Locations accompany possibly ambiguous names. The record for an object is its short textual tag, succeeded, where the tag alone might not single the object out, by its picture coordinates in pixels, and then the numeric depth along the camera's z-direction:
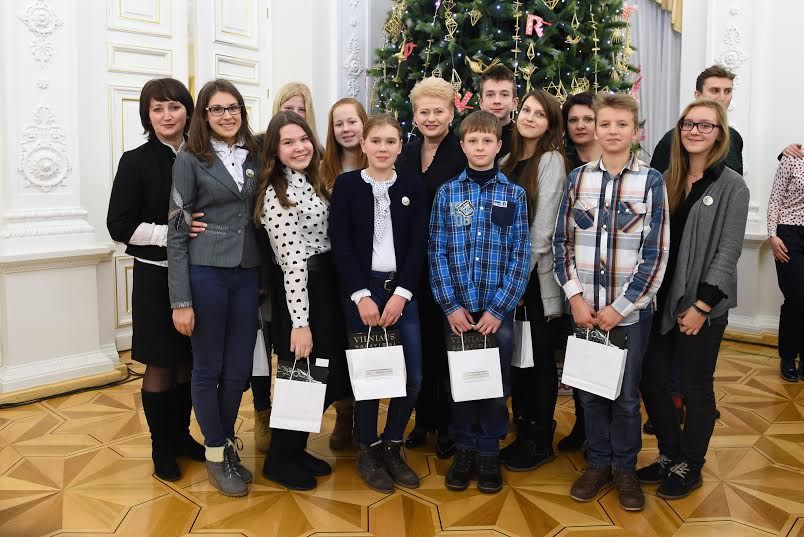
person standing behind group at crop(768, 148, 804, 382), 4.07
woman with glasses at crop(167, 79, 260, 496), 2.40
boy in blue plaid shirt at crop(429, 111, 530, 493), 2.48
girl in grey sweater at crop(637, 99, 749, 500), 2.40
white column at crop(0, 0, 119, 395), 3.56
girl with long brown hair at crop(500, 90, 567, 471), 2.63
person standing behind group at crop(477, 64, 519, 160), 2.87
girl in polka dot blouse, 2.45
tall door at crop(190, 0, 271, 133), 4.67
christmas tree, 4.18
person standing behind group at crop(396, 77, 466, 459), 2.64
